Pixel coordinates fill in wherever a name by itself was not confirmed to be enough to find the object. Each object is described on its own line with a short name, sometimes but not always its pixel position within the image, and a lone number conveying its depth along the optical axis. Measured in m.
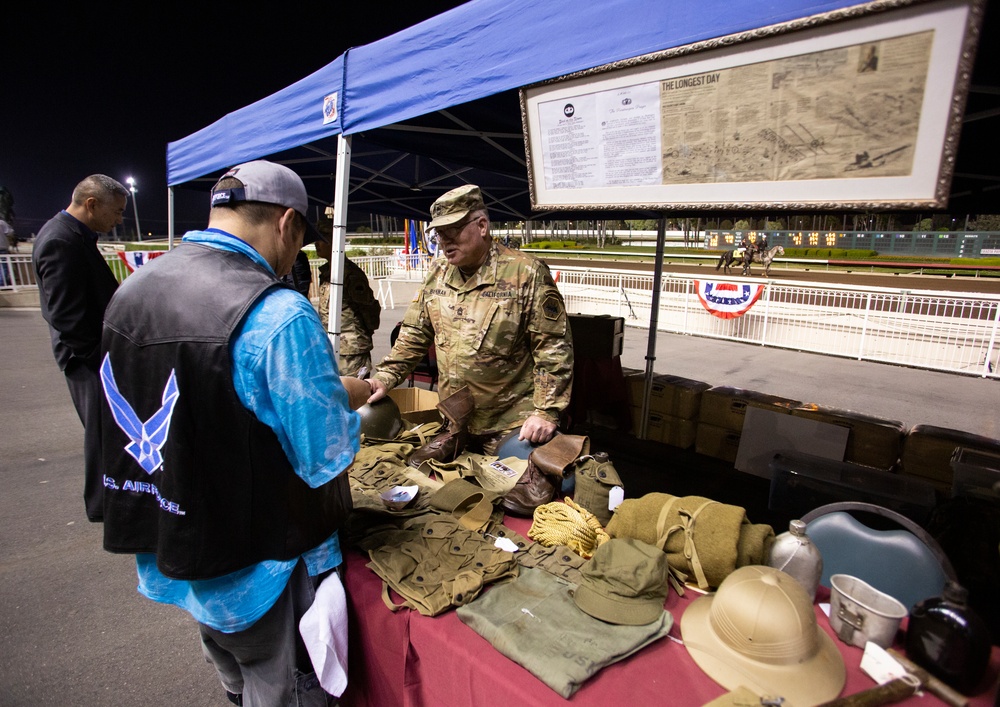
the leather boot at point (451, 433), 2.59
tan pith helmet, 1.16
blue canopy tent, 1.56
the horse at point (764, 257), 21.67
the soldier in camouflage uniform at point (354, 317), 4.70
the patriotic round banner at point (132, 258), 14.22
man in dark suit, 3.15
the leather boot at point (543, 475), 2.02
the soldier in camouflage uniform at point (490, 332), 2.51
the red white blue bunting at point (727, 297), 9.72
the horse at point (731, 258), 22.75
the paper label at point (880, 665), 1.20
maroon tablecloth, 1.19
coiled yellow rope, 1.79
